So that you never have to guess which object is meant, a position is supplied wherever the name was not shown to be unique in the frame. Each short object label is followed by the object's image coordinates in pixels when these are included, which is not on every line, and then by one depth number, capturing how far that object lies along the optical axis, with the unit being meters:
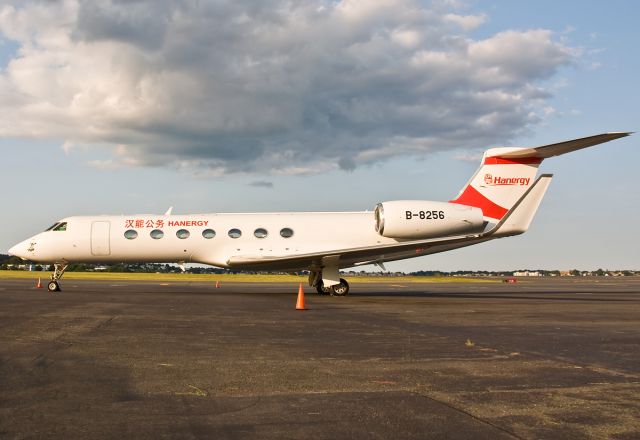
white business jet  21.94
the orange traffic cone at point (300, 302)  15.85
